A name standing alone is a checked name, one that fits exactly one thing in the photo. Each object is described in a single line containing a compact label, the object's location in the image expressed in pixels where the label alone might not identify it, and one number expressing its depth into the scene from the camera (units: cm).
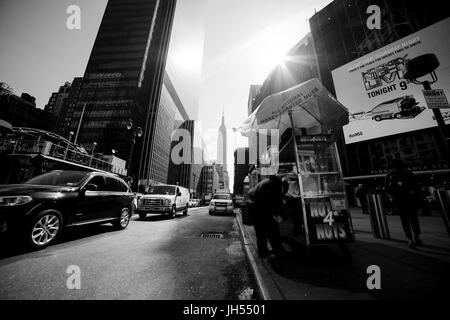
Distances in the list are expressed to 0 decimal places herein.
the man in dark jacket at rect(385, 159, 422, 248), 392
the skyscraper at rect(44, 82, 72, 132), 10150
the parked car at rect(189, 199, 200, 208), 3367
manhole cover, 577
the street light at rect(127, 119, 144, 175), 1765
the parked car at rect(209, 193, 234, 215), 1445
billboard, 1452
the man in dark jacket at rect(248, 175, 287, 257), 355
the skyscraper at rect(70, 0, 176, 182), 6391
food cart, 325
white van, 943
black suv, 338
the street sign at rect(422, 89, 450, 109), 378
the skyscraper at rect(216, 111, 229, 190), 17950
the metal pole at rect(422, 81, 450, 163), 339
